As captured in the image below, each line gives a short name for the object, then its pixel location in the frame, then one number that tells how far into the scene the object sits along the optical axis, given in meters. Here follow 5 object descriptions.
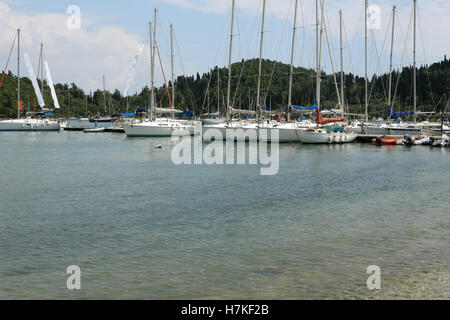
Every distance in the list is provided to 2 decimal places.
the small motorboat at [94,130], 114.19
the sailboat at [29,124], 114.62
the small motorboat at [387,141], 70.50
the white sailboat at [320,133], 69.22
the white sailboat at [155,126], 86.56
